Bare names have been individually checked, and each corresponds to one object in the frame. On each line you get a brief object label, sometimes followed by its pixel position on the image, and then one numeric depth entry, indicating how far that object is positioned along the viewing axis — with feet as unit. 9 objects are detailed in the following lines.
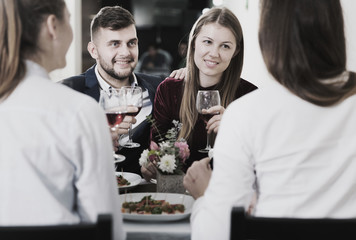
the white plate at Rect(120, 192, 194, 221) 4.60
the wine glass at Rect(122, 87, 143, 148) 6.14
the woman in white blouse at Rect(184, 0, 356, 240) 3.82
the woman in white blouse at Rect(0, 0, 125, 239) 3.59
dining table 4.42
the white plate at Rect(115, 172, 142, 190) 5.96
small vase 5.65
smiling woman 8.46
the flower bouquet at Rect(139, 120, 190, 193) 5.64
